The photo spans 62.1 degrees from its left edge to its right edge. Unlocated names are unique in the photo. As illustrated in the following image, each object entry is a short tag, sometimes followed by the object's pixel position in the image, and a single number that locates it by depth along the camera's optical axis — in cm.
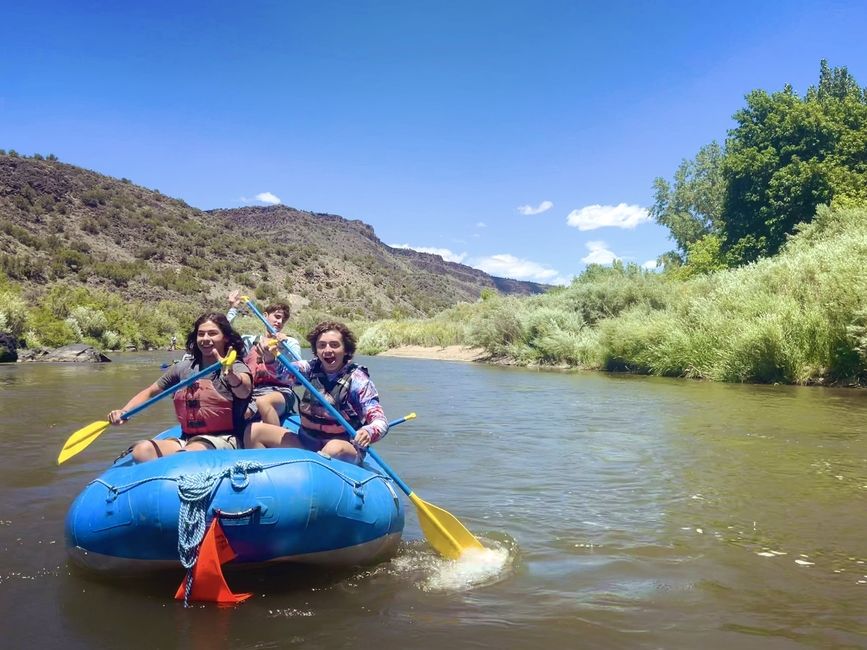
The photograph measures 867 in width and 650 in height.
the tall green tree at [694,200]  4109
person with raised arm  528
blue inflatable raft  350
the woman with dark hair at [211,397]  447
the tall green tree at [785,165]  2364
